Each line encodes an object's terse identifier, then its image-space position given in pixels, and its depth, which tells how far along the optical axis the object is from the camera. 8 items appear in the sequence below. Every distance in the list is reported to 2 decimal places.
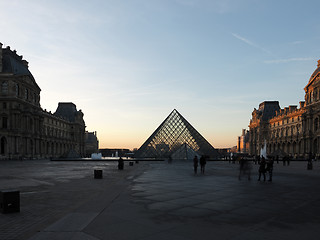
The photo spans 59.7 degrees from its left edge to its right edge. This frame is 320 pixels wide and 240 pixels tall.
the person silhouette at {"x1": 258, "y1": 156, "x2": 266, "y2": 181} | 14.03
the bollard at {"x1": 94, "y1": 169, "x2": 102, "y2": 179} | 15.04
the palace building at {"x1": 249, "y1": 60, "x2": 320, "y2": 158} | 66.56
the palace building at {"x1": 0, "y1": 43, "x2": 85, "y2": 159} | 51.72
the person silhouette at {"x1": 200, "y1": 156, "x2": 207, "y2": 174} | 18.82
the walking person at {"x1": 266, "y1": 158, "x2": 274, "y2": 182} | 13.92
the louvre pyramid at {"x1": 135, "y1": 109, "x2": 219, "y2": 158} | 43.88
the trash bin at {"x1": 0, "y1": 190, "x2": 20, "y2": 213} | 6.63
